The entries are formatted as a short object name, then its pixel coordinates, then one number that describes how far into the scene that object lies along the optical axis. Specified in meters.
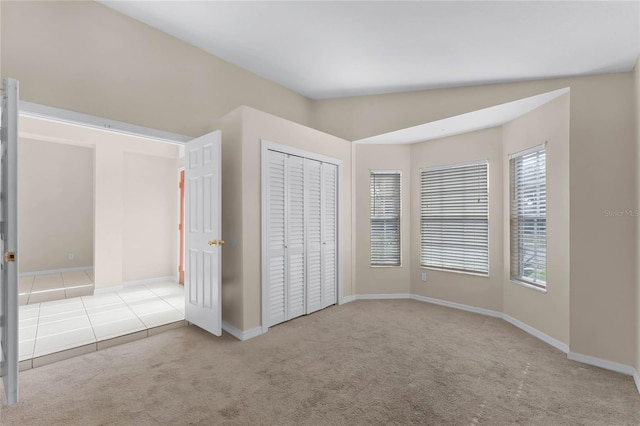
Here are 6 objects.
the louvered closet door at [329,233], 4.00
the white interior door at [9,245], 1.91
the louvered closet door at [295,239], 3.53
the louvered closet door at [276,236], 3.31
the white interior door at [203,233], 2.96
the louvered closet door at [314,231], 3.78
